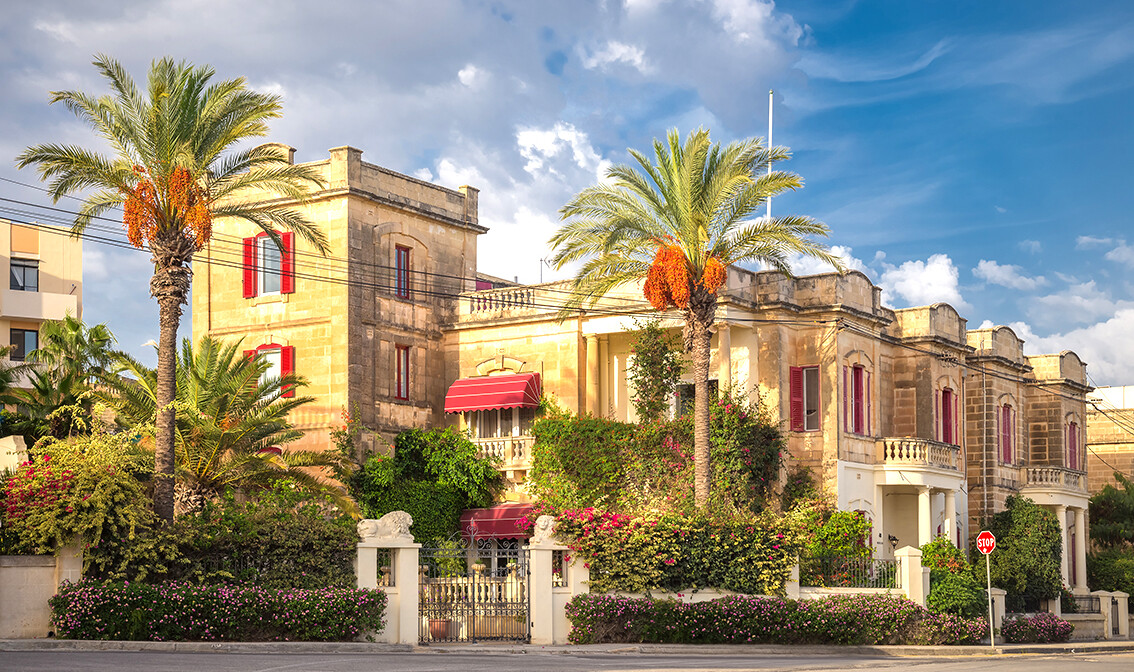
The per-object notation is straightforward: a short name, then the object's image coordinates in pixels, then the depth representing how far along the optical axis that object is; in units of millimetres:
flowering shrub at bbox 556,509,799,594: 30259
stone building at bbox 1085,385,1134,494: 60125
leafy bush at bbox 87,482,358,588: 25766
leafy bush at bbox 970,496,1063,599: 42438
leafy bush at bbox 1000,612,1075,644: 37906
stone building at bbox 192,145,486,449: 39750
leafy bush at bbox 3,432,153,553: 25047
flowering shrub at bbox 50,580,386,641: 24969
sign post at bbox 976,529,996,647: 35219
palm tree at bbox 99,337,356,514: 31062
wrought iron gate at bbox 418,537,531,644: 28953
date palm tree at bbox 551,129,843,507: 33438
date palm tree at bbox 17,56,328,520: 27141
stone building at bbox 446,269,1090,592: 38875
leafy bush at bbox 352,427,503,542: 38156
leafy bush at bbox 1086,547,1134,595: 49500
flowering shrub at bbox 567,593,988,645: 29766
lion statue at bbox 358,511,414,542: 28047
